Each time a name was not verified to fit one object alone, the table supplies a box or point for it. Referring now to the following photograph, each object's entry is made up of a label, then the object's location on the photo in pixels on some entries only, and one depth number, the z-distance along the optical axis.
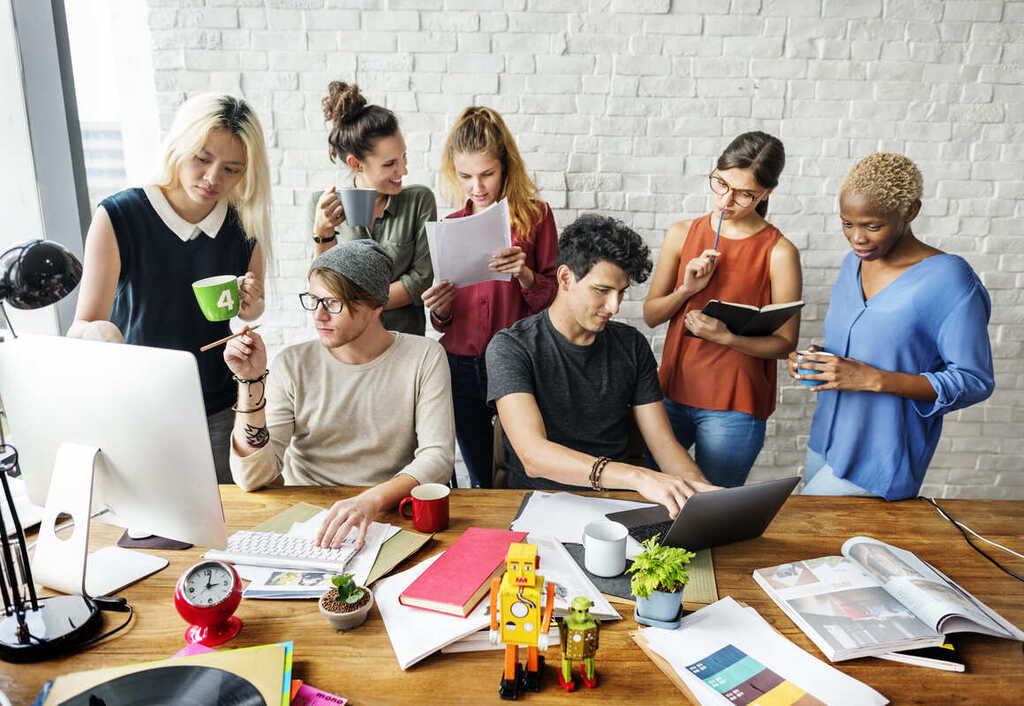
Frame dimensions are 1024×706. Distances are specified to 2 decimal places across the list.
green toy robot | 1.03
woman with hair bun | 2.22
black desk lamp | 1.10
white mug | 1.31
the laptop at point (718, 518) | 1.29
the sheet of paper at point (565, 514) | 1.46
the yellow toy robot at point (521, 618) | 1.01
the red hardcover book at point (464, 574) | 1.20
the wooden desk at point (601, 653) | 1.05
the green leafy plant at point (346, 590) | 1.19
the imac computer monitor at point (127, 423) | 1.12
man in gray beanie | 1.76
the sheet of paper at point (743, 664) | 1.03
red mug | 1.47
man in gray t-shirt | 1.87
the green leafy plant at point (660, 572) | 1.14
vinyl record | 0.97
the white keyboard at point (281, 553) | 1.33
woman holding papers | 2.24
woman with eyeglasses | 2.08
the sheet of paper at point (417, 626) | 1.11
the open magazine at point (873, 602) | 1.14
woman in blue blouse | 1.70
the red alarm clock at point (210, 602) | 1.12
